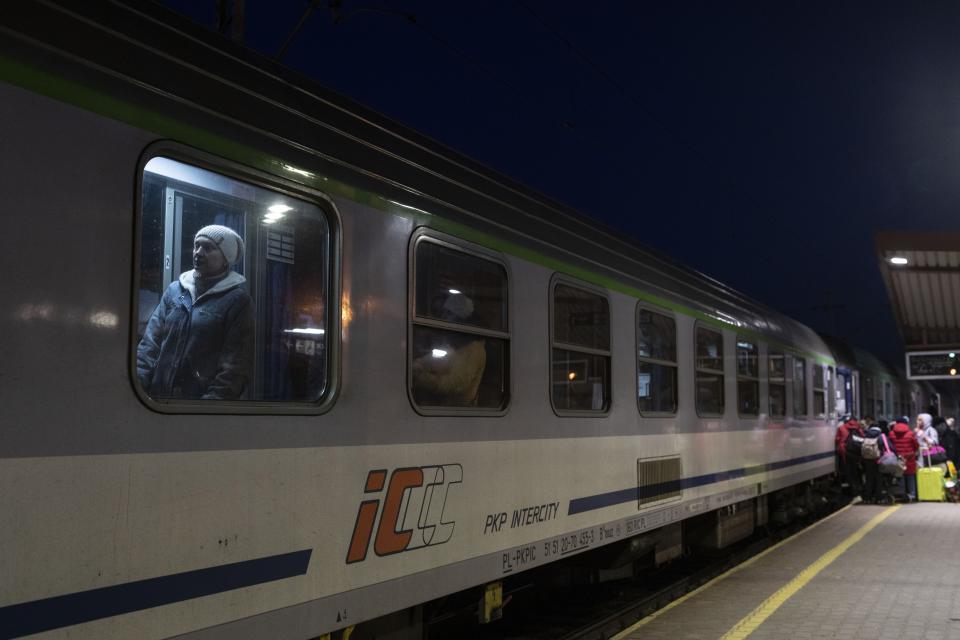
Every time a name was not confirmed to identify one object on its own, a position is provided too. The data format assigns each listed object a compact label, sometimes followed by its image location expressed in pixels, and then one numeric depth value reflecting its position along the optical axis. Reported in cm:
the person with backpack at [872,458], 1667
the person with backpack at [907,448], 1711
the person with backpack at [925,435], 1859
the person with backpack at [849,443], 1675
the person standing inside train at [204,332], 350
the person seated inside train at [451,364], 495
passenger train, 305
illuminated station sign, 2098
